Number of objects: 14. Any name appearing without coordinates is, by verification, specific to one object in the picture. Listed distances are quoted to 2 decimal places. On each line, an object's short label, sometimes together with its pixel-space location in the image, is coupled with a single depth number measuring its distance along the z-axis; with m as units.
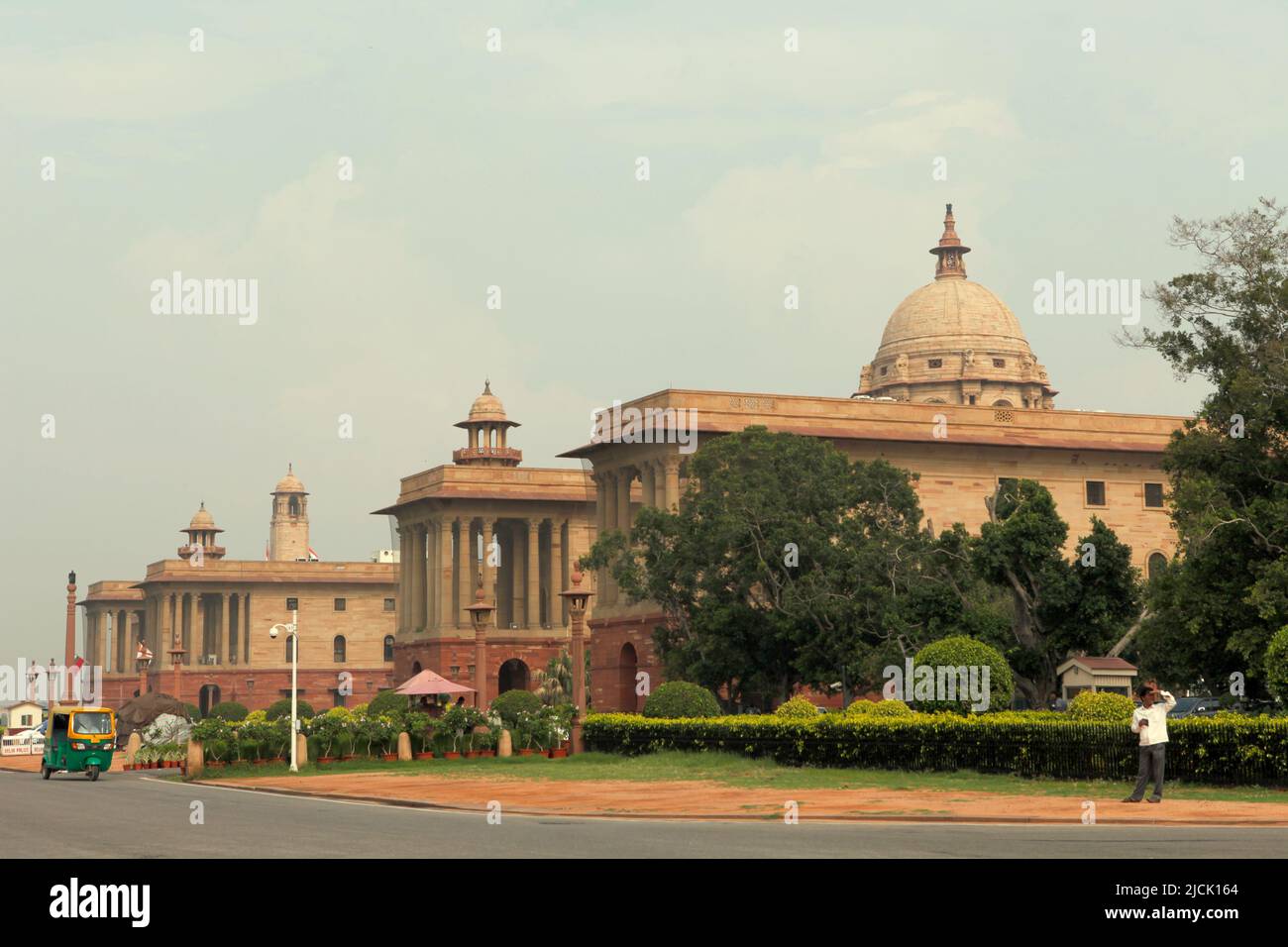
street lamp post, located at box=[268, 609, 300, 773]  43.78
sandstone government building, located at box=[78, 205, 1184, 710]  76.38
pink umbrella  57.59
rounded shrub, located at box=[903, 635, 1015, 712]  38.91
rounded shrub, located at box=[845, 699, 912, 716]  37.03
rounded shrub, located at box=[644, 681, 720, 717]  47.31
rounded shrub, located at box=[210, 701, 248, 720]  89.50
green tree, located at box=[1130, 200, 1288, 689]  38.25
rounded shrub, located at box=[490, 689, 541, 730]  52.00
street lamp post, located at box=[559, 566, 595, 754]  49.50
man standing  25.67
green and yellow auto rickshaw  44.09
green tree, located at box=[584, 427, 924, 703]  52.34
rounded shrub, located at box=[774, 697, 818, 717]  42.27
